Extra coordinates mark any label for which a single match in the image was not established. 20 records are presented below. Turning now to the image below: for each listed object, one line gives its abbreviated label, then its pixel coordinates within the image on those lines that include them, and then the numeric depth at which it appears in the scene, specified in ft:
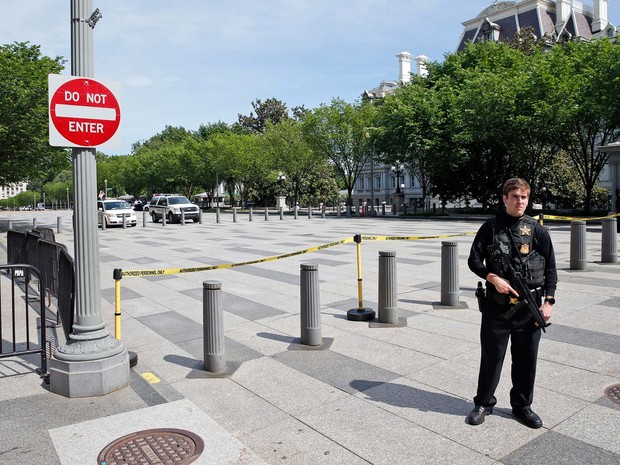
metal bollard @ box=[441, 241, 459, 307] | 25.86
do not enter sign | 15.39
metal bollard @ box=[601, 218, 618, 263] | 38.88
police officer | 12.96
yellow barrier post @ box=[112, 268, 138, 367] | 17.30
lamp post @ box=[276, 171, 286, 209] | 183.99
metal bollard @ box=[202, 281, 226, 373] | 17.38
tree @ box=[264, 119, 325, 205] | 170.40
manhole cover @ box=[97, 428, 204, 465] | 12.23
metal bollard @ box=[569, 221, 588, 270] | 36.42
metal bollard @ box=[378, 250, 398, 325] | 22.59
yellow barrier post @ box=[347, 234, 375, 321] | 24.44
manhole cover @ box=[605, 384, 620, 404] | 14.94
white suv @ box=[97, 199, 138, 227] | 104.53
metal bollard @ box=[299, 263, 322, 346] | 19.69
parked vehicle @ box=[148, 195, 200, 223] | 116.26
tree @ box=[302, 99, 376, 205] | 144.87
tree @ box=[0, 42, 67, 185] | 84.94
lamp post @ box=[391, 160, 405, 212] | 147.48
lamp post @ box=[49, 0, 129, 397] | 15.92
